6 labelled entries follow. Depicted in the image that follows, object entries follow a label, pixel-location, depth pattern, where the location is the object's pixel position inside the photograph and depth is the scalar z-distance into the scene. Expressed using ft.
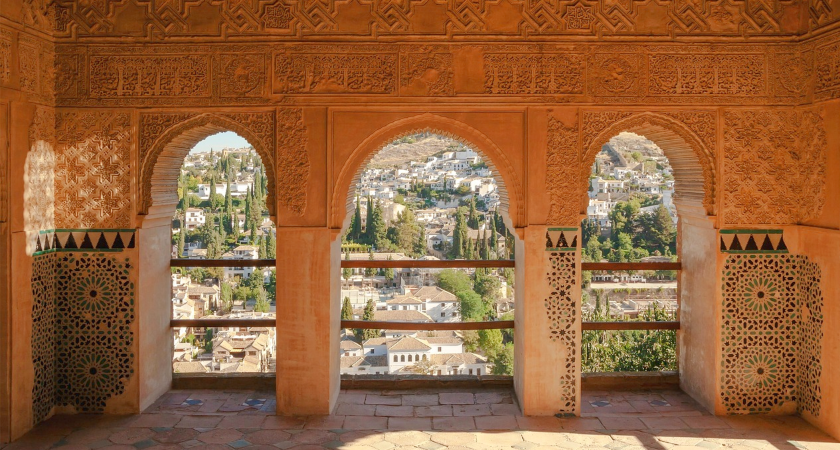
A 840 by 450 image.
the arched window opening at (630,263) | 19.56
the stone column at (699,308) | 16.28
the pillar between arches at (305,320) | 16.22
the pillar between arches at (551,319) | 16.20
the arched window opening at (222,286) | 18.94
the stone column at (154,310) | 16.47
